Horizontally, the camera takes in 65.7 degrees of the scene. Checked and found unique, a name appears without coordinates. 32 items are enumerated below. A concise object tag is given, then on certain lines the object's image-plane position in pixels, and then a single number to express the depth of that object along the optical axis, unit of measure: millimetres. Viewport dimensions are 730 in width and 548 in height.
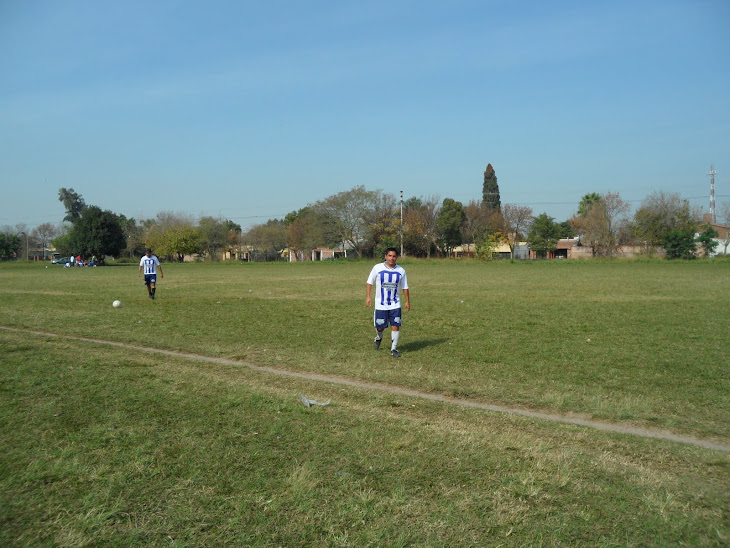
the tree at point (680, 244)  58375
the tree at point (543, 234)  75000
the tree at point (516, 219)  84062
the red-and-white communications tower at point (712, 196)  76875
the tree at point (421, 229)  76438
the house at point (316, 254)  83188
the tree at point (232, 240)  97075
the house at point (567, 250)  80850
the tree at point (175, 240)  83188
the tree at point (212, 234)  91788
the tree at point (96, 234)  72938
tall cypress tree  93250
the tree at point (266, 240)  97625
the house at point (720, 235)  63131
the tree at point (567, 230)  100088
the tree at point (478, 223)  82312
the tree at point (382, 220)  75000
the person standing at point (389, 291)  9977
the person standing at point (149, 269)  20000
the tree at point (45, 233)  121812
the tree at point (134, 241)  96375
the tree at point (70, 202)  110538
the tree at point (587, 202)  78875
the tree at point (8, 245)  89475
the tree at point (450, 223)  78312
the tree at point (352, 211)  76625
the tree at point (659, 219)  64062
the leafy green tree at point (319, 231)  77875
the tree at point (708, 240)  58438
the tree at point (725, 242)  63722
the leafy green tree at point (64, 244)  76938
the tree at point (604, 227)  68625
